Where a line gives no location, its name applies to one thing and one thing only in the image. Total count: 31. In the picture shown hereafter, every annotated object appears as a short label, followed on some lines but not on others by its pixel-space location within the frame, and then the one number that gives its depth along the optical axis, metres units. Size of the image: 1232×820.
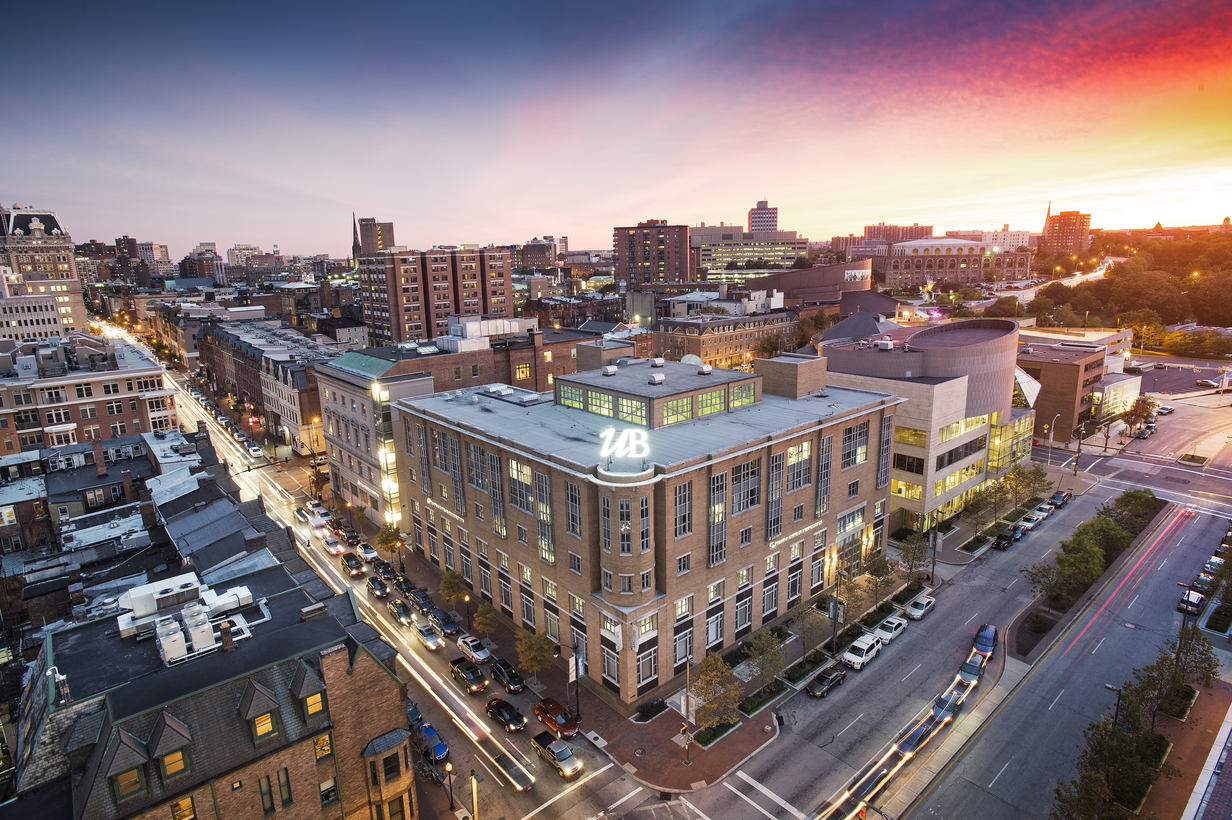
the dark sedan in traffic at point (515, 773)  37.47
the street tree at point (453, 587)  54.50
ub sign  45.66
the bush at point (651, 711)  42.31
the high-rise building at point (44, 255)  148.98
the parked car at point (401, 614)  55.25
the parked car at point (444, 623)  52.31
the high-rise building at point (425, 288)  156.75
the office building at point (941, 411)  66.94
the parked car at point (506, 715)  41.78
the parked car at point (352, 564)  64.25
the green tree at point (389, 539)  63.78
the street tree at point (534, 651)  44.59
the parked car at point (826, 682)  44.25
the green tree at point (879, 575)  54.35
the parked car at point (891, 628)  50.66
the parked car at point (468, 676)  45.88
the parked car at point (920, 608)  53.78
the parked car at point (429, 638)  51.44
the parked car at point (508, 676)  45.91
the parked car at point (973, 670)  45.16
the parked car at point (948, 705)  41.56
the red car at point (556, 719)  40.74
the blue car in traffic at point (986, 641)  47.91
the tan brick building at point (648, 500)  43.03
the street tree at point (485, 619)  49.56
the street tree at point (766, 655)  42.97
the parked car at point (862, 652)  47.28
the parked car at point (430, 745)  39.19
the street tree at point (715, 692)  39.56
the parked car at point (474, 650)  48.84
